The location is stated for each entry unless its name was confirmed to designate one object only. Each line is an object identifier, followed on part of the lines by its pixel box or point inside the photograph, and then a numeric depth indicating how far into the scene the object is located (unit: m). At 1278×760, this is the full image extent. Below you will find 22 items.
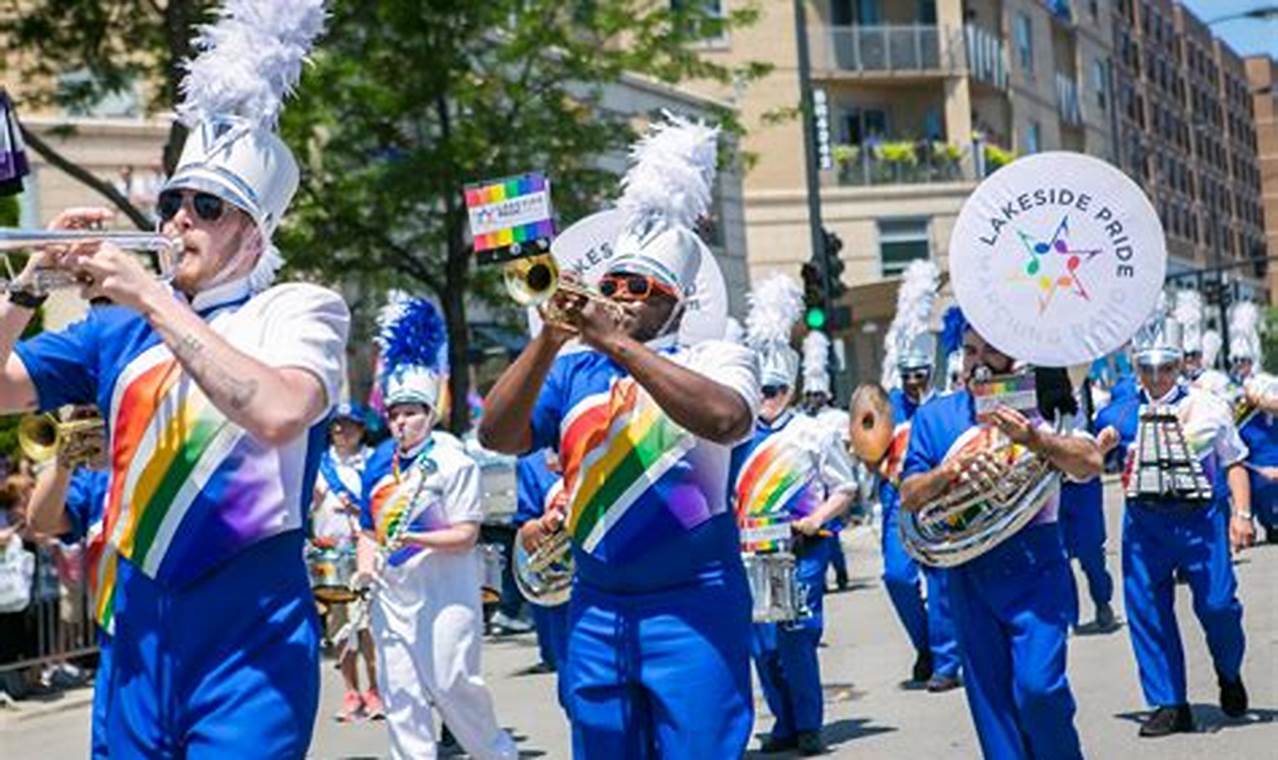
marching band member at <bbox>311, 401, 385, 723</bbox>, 12.88
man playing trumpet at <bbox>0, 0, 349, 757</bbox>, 4.68
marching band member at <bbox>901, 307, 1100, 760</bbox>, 7.55
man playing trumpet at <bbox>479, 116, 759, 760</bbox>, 5.78
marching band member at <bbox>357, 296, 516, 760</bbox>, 9.98
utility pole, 26.61
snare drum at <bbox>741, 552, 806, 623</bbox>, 9.77
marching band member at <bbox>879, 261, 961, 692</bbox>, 12.70
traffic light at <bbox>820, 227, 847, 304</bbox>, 26.73
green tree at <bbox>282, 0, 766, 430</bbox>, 20.89
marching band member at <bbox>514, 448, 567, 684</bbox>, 10.59
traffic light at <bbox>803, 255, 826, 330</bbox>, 25.73
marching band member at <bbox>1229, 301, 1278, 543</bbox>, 15.57
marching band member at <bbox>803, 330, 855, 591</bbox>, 18.86
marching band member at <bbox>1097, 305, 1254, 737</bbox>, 10.27
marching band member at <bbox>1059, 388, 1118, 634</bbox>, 15.02
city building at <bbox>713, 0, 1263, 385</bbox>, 47.62
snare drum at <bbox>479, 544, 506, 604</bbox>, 11.05
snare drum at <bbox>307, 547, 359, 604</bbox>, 11.62
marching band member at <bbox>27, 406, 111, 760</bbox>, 4.88
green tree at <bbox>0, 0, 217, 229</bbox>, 18.33
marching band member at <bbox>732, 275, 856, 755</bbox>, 10.84
